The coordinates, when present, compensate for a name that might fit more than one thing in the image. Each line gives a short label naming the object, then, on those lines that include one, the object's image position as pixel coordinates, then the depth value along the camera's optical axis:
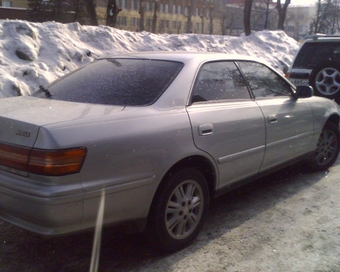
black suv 7.19
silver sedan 2.61
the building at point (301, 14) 71.01
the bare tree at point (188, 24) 50.01
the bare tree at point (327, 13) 33.31
